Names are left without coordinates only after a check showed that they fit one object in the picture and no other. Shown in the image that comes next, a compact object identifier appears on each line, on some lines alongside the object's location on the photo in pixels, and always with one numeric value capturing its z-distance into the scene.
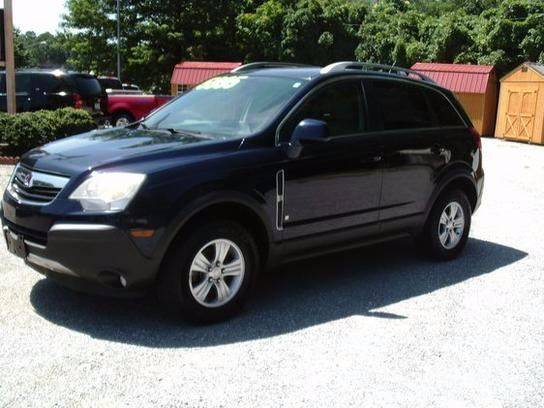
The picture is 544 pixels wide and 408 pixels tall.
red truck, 17.78
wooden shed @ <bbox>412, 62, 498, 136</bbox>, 23.83
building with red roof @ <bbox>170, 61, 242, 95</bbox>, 27.36
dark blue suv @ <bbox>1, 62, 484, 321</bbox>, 4.02
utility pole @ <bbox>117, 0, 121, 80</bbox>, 35.87
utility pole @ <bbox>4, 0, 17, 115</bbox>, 12.38
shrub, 11.09
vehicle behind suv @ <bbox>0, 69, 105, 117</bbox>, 15.37
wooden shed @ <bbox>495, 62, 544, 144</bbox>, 21.73
